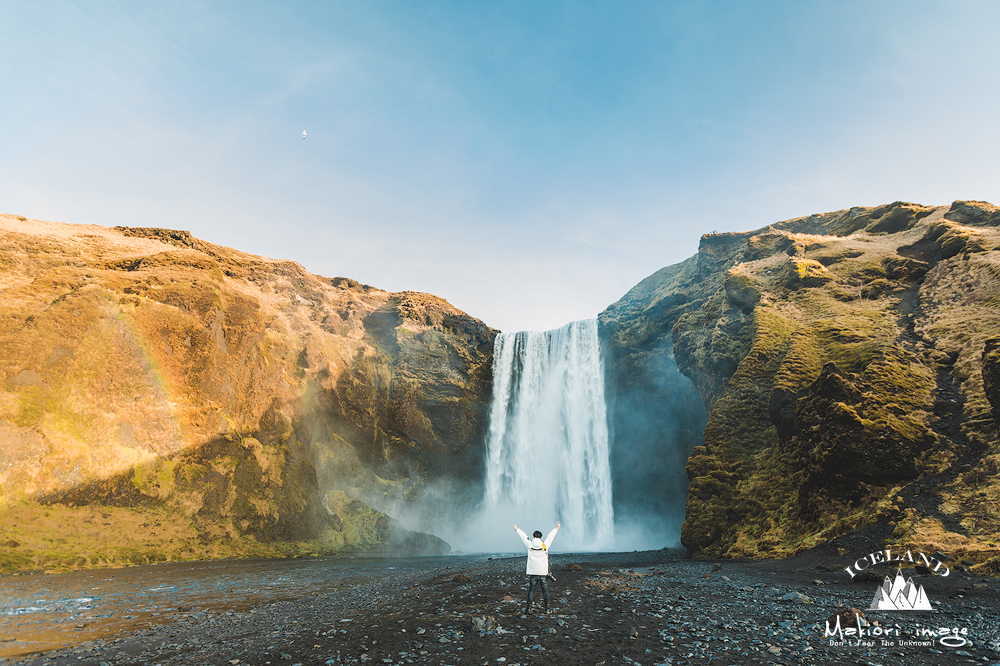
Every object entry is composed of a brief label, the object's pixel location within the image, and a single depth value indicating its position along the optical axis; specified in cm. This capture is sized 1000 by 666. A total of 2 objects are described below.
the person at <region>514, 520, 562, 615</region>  1200
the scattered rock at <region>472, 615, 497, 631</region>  1115
